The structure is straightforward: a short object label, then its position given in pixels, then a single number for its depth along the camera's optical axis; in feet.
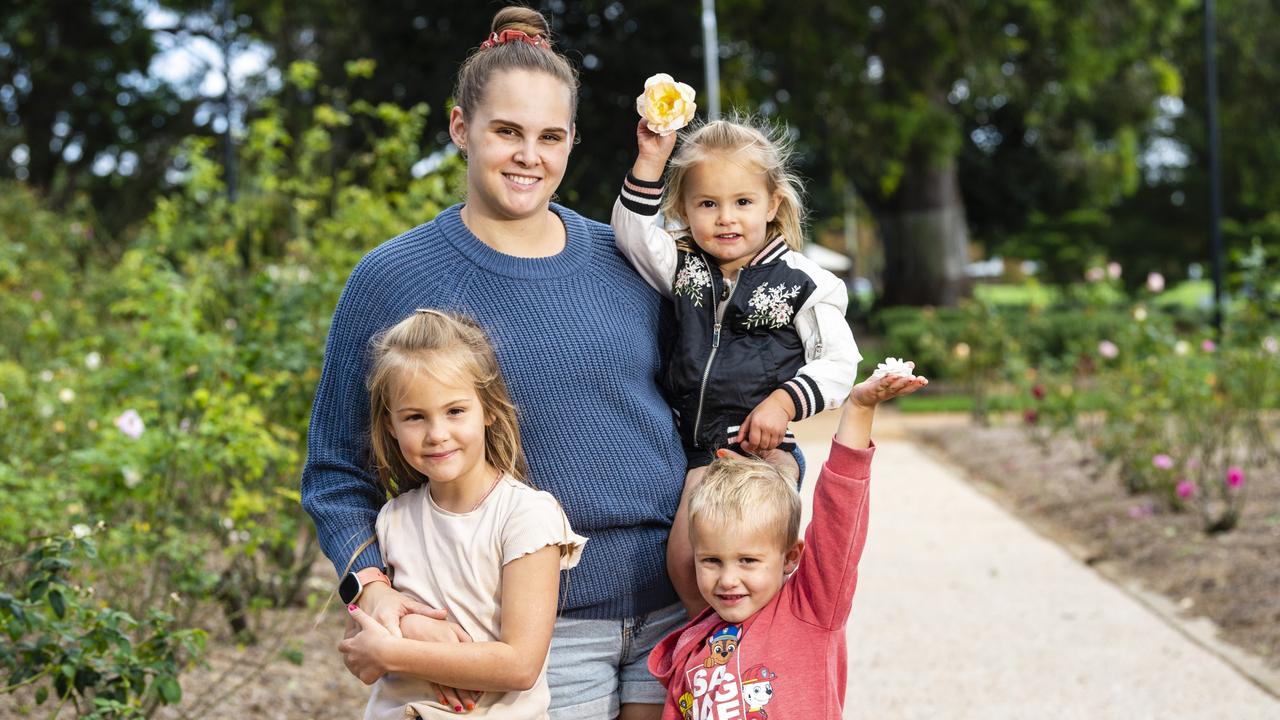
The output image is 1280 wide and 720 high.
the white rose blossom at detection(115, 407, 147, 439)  13.46
